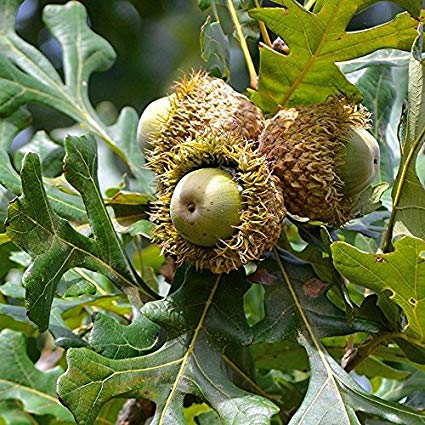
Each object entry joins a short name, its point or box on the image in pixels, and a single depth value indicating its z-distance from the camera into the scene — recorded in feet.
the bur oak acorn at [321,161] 2.15
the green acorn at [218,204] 2.10
